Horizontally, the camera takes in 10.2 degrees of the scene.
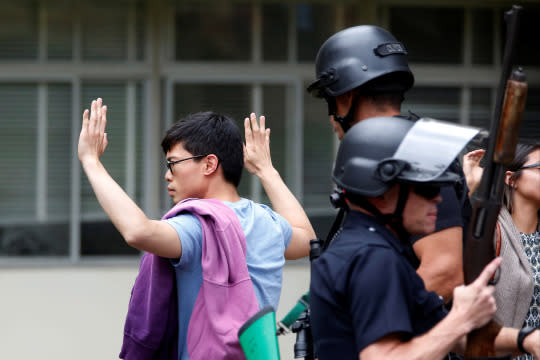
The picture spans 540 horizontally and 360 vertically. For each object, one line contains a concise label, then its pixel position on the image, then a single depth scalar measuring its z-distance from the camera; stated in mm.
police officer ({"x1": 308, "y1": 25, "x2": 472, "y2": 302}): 7956
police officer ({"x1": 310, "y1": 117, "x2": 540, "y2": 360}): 7513
